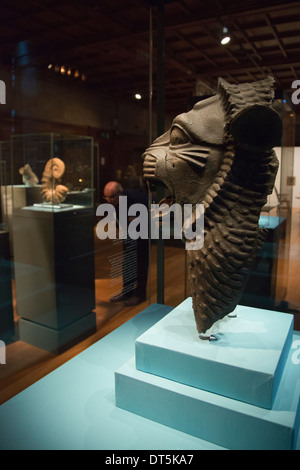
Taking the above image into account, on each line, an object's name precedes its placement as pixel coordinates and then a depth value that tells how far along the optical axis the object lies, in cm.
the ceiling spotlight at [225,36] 241
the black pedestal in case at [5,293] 280
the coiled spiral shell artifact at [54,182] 260
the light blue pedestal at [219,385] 127
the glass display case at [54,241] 260
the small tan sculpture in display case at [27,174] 267
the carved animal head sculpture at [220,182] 137
